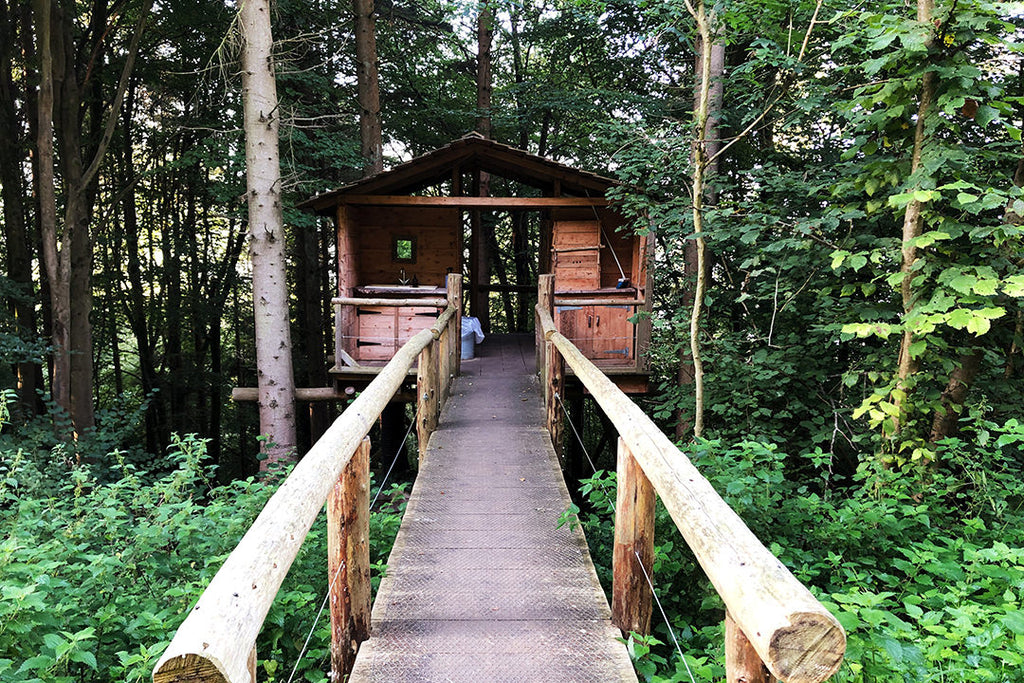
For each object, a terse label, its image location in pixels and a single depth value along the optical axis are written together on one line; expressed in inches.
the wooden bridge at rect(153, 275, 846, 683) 48.0
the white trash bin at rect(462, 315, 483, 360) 417.4
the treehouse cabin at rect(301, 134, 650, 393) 377.7
